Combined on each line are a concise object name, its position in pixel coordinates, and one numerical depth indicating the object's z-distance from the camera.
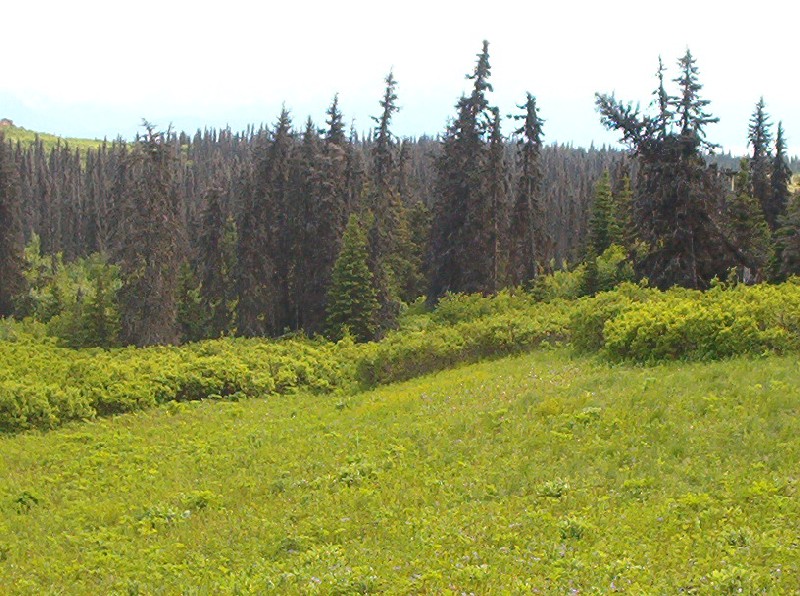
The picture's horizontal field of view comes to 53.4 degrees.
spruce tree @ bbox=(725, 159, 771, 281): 51.22
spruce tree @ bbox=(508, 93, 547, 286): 48.12
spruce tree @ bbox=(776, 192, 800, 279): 39.00
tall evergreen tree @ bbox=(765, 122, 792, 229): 67.81
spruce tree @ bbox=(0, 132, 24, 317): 61.28
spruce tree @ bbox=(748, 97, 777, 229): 67.44
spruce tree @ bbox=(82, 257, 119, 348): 45.59
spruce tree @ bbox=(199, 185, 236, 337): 50.53
